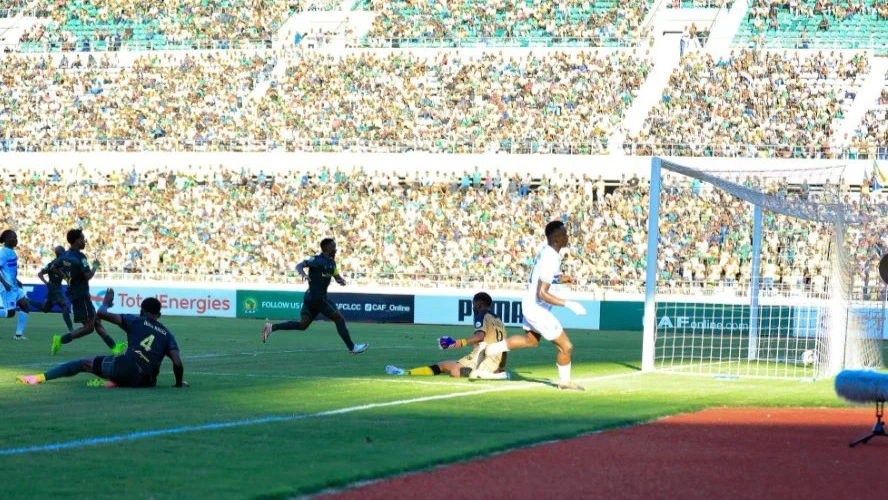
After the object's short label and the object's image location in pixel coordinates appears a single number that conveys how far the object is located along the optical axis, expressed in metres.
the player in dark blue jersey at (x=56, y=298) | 26.08
